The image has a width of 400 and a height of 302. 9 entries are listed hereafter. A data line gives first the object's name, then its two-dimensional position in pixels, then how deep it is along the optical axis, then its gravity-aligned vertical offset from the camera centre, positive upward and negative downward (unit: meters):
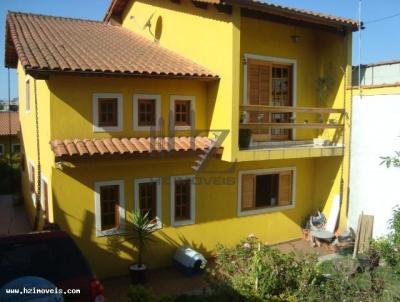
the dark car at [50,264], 5.68 -2.14
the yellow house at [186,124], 10.01 +0.02
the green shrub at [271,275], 7.67 -3.15
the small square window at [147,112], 11.05 +0.37
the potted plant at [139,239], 10.05 -3.10
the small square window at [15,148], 33.58 -2.14
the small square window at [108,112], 10.45 +0.34
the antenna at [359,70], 12.33 +1.89
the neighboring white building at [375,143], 11.42 -0.52
